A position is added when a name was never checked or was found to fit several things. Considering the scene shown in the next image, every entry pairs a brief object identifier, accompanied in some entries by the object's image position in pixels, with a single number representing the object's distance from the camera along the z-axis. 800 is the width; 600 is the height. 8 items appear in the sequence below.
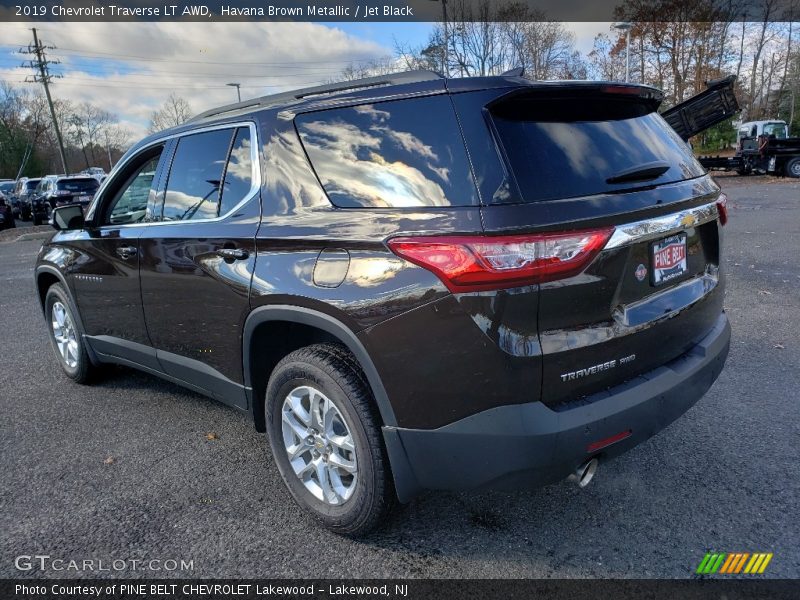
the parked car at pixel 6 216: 19.88
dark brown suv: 2.06
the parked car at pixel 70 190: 19.33
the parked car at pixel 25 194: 24.38
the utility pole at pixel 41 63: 45.34
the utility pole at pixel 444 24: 24.93
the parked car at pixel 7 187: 29.22
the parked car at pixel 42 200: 20.10
